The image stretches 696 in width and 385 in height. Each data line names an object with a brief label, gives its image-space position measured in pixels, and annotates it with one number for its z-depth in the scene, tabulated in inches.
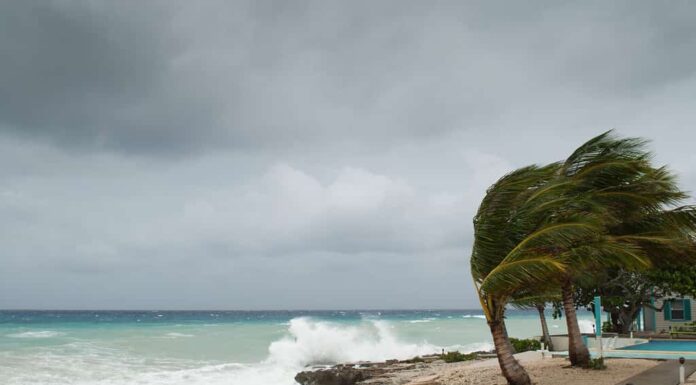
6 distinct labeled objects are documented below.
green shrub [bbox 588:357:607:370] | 659.1
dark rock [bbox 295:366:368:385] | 930.7
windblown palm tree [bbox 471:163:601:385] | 542.6
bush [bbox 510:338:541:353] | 1111.8
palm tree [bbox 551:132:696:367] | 632.4
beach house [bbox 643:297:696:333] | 1243.2
